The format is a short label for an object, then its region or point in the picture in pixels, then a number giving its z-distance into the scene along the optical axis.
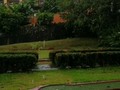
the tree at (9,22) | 45.34
